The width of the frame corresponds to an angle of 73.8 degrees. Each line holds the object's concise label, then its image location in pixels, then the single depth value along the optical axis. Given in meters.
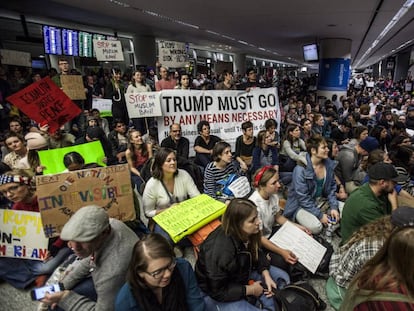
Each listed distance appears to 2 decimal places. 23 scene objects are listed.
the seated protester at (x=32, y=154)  3.64
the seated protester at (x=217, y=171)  3.60
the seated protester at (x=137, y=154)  4.29
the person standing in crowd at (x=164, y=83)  6.30
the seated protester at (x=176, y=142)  4.61
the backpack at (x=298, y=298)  2.12
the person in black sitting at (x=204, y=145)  4.77
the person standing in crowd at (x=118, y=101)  5.93
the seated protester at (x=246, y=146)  4.73
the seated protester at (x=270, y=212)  2.59
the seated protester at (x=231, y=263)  1.92
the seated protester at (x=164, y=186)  3.05
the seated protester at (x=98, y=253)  1.68
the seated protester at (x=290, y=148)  5.08
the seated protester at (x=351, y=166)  4.13
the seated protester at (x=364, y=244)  1.80
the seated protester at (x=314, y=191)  3.29
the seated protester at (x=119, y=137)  5.27
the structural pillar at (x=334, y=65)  11.94
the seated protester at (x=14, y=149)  3.76
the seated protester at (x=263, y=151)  4.58
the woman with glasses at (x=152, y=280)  1.50
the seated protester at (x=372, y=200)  2.39
